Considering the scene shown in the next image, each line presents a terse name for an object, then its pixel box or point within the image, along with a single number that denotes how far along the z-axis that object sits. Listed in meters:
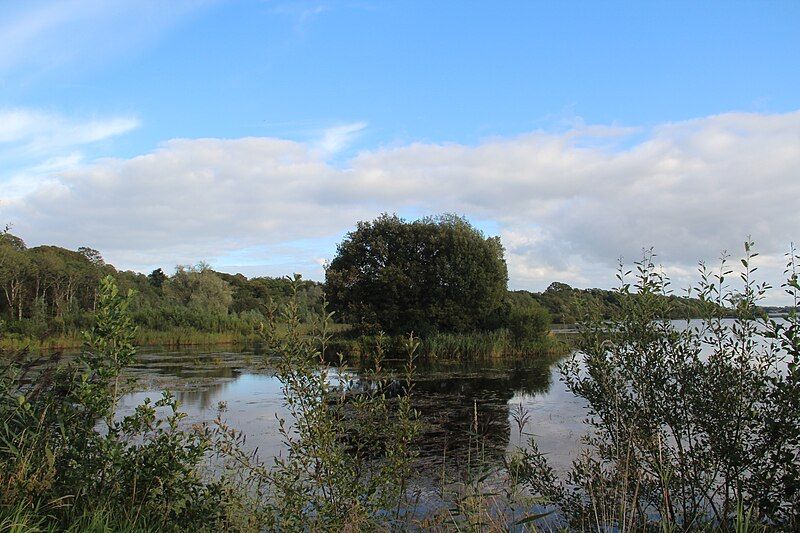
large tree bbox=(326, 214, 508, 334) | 31.08
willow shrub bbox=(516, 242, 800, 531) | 4.40
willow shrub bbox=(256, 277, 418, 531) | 4.09
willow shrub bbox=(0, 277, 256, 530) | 4.18
